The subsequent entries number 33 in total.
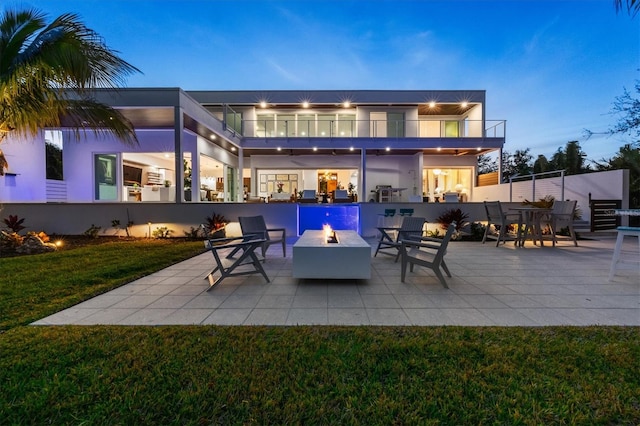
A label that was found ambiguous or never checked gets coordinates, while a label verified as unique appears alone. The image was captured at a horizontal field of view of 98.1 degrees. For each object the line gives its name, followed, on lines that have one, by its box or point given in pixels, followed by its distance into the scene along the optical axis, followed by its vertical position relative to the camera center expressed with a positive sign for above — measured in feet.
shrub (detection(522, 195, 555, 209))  29.04 +0.09
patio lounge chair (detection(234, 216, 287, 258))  16.93 -1.57
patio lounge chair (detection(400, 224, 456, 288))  12.00 -2.43
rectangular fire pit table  12.57 -2.60
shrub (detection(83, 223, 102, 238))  26.22 -2.47
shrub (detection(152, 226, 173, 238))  26.53 -2.59
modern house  35.76 +8.60
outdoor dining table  22.66 -1.49
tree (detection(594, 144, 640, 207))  30.99 +4.87
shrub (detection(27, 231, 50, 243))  22.41 -2.59
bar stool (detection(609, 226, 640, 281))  12.33 -1.76
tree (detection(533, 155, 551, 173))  60.23 +8.82
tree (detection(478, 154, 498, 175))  112.14 +16.37
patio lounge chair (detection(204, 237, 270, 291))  11.97 -2.40
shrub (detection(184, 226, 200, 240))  26.40 -2.71
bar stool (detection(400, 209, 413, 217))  26.77 -0.73
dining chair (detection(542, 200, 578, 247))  22.77 -0.89
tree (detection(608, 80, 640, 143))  33.48 +11.07
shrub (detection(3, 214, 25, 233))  24.09 -1.58
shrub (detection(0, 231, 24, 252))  21.21 -2.76
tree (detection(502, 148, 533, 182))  96.58 +15.95
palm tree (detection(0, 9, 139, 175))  14.96 +7.89
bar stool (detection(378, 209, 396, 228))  27.14 -1.40
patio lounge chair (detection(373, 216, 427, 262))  16.67 -1.56
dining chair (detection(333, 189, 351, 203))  42.80 +1.34
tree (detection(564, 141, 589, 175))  51.31 +8.46
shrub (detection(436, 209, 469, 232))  27.43 -1.37
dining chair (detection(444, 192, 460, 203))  39.03 +1.05
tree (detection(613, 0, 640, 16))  10.51 +7.69
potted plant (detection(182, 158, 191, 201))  40.15 +3.72
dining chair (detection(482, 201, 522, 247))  22.56 -1.18
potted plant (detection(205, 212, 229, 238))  25.09 -1.91
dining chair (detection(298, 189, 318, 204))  40.93 +1.38
